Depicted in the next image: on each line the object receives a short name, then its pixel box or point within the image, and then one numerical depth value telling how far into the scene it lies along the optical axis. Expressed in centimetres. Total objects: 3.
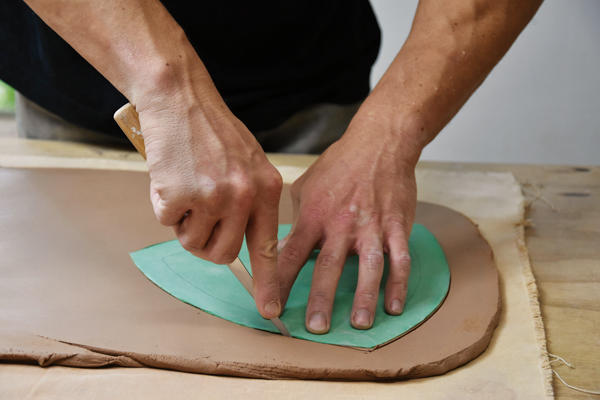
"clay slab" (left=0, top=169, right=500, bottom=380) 73
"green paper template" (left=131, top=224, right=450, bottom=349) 82
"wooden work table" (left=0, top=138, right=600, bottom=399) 83
